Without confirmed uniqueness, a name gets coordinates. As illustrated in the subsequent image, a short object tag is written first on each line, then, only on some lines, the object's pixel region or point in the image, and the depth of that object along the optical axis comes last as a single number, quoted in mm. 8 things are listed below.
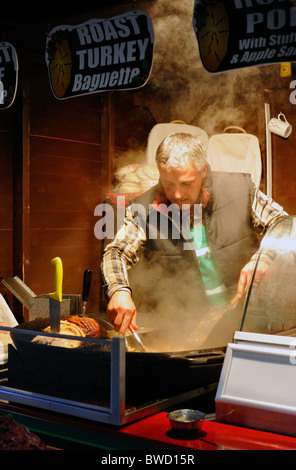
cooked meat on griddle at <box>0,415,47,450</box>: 1287
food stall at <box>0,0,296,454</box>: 1275
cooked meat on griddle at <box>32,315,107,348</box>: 1743
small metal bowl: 1236
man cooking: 2578
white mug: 4773
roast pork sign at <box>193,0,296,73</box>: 2926
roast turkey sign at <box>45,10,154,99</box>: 3438
